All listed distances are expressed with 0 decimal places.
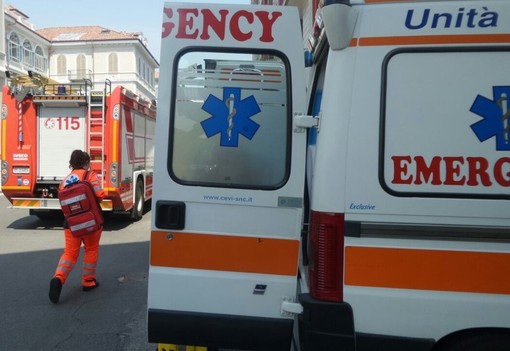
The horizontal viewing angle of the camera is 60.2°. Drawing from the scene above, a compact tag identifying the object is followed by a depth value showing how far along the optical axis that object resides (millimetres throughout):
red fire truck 8641
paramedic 4938
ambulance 2096
